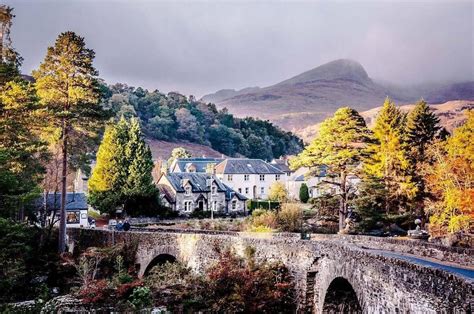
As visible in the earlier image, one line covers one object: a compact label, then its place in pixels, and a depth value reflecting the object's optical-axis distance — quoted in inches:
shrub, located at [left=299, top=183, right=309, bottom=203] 2551.7
